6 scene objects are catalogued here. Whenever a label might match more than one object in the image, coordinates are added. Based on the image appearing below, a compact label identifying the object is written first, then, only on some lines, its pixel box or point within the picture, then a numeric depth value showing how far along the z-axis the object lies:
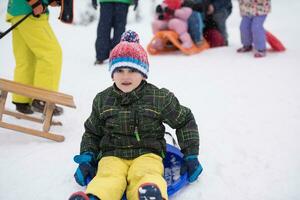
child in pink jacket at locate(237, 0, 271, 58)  4.87
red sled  5.16
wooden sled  2.57
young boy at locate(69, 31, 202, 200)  2.00
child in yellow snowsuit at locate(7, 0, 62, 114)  2.85
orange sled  5.35
